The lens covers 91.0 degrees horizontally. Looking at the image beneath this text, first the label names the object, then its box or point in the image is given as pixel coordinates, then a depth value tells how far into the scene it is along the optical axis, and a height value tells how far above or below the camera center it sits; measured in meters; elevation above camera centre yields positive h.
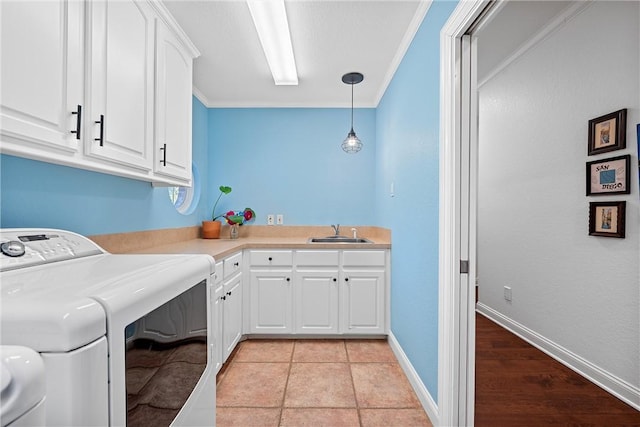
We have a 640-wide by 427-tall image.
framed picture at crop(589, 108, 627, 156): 1.90 +0.54
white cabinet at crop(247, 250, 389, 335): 2.79 -0.68
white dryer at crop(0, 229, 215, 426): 0.55 -0.23
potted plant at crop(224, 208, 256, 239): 3.17 -0.06
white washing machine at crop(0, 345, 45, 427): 0.39 -0.23
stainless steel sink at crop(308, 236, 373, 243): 3.26 -0.25
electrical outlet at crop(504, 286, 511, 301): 2.89 -0.70
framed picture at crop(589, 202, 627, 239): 1.88 -0.01
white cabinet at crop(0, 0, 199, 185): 0.97 +0.51
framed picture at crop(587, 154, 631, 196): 1.89 +0.27
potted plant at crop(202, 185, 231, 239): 3.11 -0.14
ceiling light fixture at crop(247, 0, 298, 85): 1.79 +1.19
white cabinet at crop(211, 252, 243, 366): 2.15 -0.68
